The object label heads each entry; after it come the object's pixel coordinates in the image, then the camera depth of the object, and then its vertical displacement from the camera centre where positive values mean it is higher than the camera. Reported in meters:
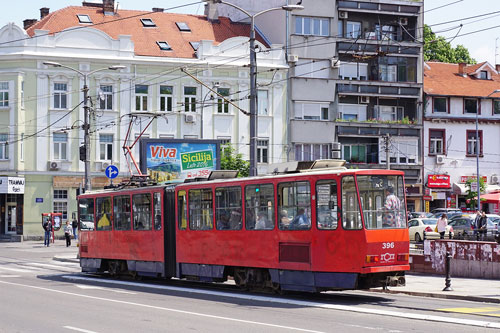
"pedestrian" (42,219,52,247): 46.25 -1.04
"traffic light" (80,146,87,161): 36.66 +2.34
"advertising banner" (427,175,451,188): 60.72 +1.95
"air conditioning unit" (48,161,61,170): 52.22 +2.64
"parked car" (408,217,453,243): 44.59 -0.87
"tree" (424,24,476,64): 84.12 +15.25
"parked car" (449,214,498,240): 41.56 -0.72
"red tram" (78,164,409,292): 17.80 -0.46
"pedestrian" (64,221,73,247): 45.62 -1.18
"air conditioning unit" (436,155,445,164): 60.99 +3.46
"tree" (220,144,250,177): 51.53 +2.78
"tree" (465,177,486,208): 60.32 +1.26
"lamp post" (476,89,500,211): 58.00 +3.22
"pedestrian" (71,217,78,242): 48.86 -0.96
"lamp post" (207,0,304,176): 25.67 +2.71
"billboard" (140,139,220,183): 39.72 +2.38
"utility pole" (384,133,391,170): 55.69 +3.81
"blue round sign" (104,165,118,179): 36.85 +1.59
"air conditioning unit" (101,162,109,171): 53.00 +2.68
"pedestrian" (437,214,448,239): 37.12 -0.69
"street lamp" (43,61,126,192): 36.91 +2.70
